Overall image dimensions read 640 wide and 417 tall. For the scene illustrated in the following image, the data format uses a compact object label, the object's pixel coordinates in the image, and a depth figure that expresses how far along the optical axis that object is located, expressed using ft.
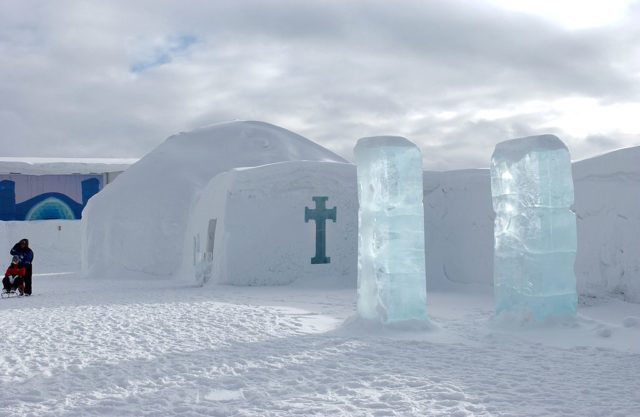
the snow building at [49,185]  93.81
